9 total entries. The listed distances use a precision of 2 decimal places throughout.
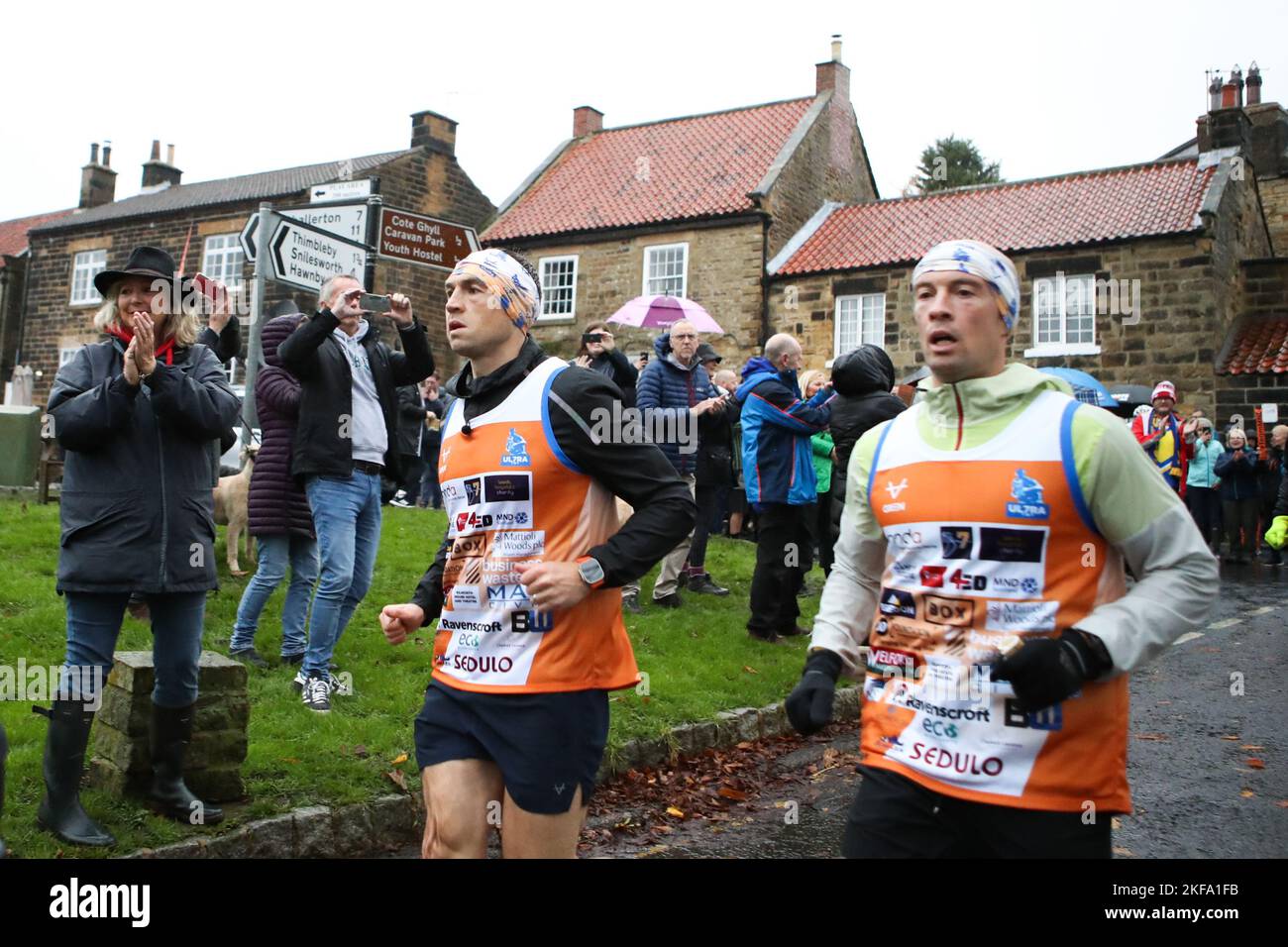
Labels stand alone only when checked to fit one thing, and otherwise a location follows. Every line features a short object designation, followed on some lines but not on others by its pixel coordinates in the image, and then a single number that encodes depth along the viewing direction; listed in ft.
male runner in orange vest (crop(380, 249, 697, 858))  10.38
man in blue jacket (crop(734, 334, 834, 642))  29.17
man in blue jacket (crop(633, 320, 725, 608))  32.19
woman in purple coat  22.58
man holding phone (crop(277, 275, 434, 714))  20.70
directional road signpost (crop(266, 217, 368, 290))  26.86
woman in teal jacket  56.24
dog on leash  32.32
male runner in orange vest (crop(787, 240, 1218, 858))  8.45
